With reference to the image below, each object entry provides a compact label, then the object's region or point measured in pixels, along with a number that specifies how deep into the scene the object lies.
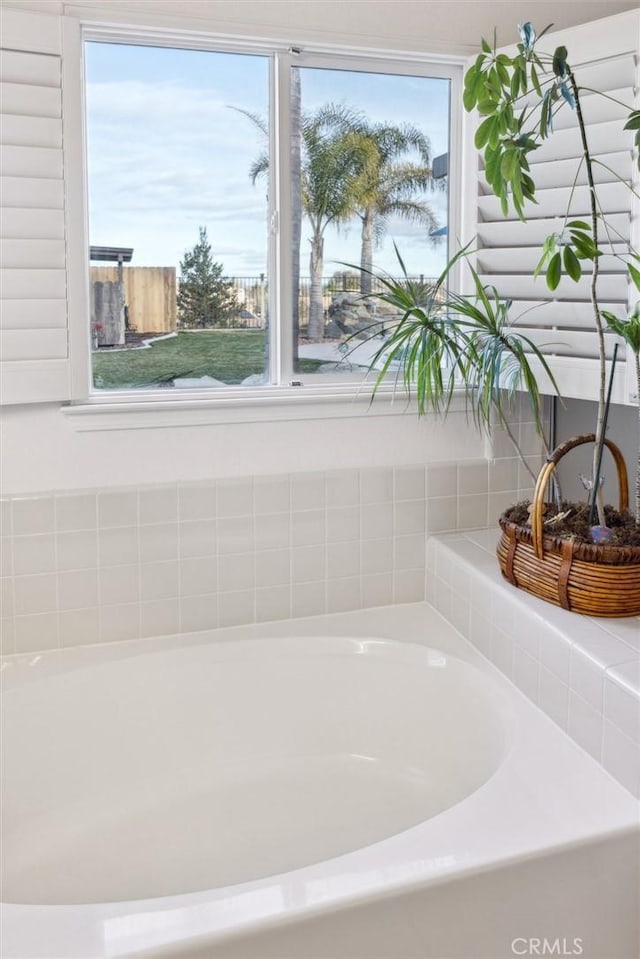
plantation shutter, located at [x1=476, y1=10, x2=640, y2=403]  2.03
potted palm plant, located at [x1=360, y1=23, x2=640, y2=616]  1.91
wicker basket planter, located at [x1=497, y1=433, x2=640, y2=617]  1.92
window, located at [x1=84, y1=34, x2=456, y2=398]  2.35
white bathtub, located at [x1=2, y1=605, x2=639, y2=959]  1.45
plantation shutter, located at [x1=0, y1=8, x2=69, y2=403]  2.08
